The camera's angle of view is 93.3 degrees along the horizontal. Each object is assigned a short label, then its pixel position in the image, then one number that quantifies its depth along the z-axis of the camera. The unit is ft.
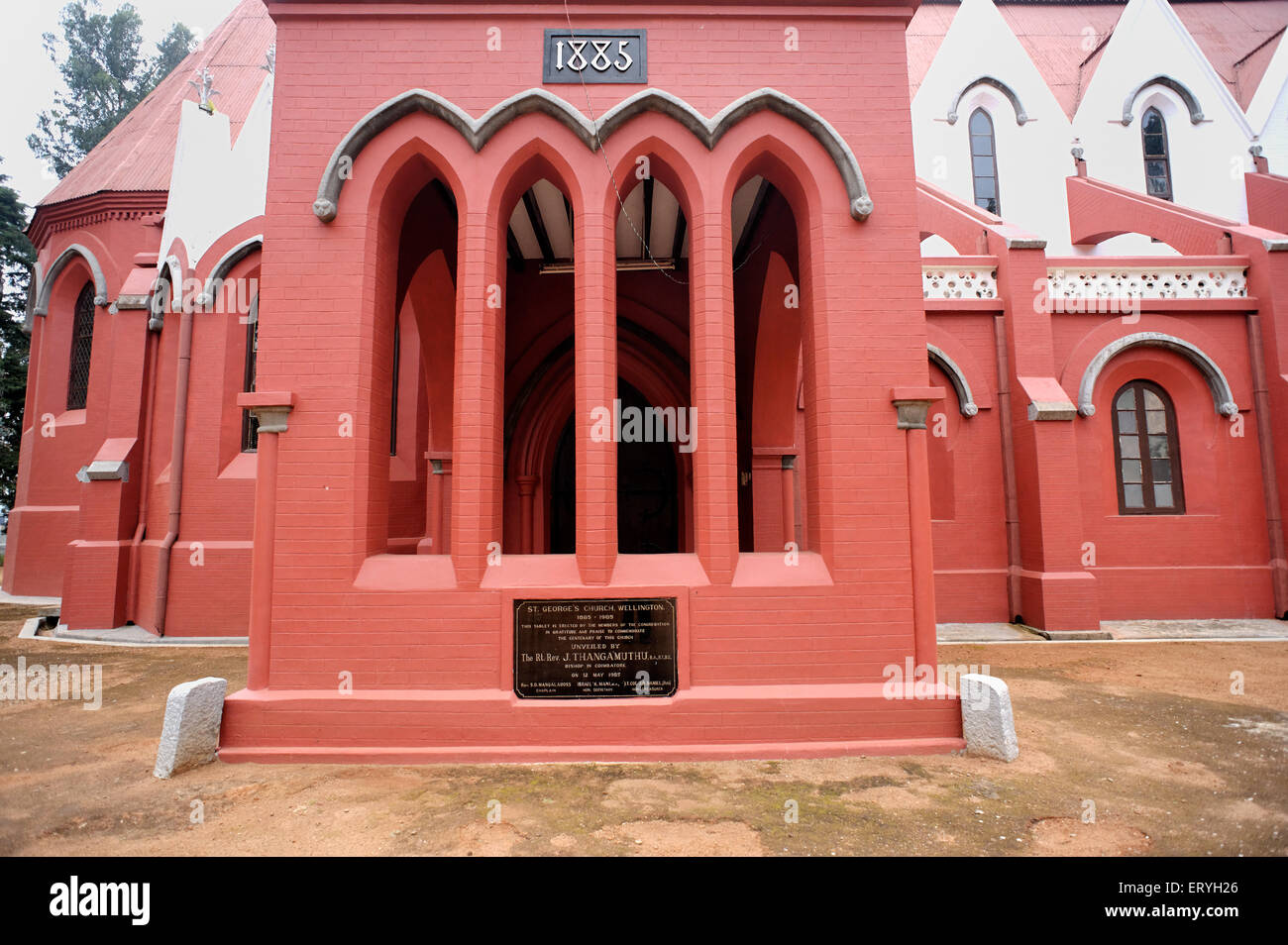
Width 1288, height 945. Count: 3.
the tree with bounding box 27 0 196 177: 77.25
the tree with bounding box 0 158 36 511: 57.41
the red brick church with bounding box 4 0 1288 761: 14.64
